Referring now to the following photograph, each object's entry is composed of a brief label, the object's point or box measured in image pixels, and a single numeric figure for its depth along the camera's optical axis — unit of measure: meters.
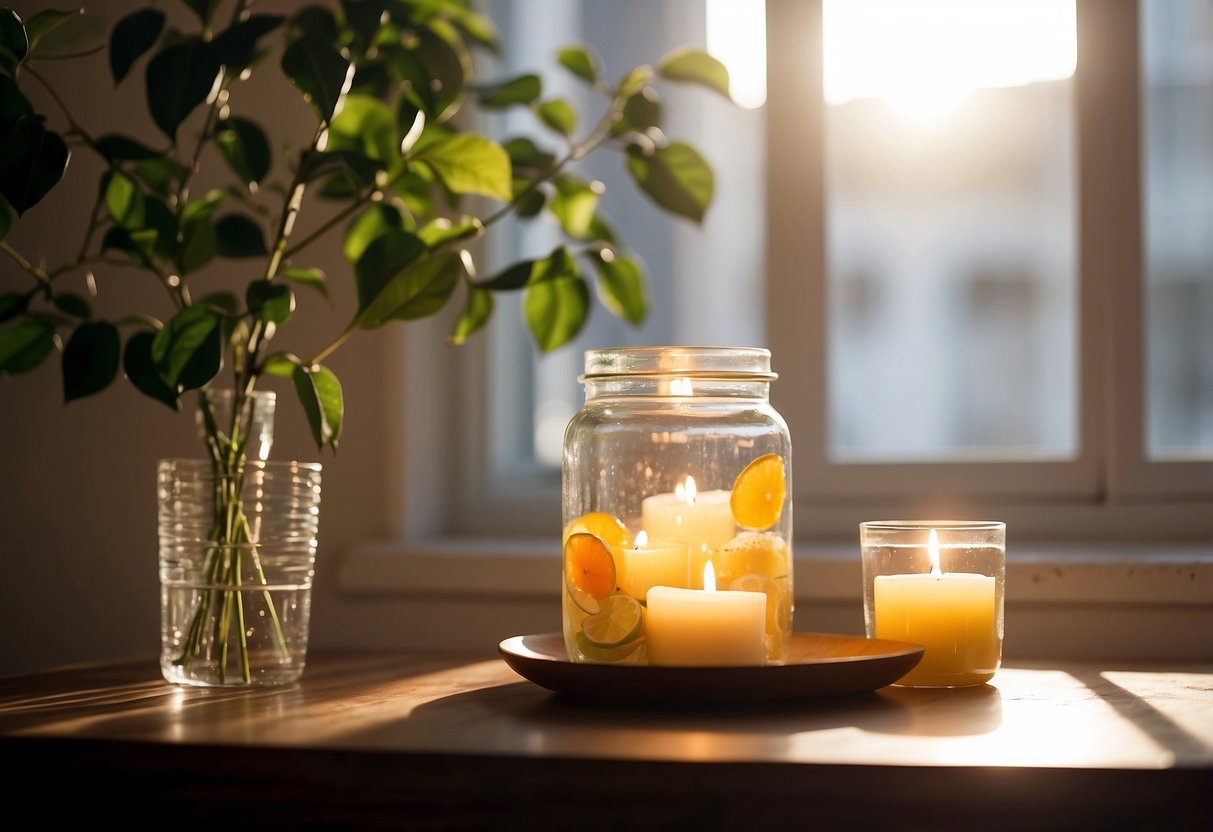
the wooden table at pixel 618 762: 0.71
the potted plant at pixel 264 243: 1.03
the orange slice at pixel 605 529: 0.99
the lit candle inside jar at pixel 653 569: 0.98
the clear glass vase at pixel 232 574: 1.09
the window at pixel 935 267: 1.56
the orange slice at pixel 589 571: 0.96
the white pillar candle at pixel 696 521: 1.00
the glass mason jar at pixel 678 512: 0.93
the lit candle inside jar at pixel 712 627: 0.91
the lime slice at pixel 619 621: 0.96
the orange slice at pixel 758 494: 0.98
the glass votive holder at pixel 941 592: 1.02
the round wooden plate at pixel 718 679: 0.89
